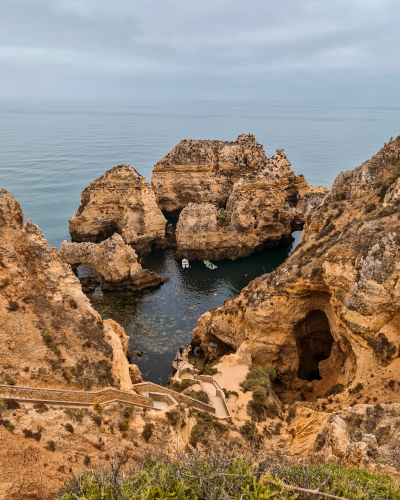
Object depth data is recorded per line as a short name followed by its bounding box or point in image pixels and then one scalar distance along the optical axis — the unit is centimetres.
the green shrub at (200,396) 2619
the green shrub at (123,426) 1878
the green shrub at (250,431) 2304
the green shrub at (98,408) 1956
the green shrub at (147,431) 1881
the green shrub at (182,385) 2848
